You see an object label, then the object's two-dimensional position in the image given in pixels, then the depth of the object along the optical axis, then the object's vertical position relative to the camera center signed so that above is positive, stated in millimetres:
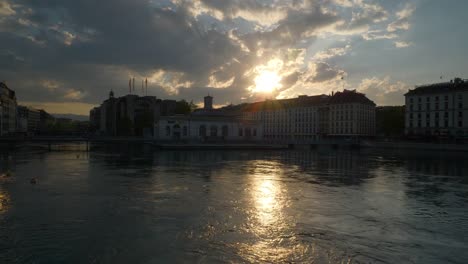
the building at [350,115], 124688 +4672
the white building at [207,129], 101812 -623
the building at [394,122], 123625 +2107
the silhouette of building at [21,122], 177450 +1941
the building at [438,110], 95750 +5331
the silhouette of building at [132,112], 128625 +6219
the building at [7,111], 109250 +4732
